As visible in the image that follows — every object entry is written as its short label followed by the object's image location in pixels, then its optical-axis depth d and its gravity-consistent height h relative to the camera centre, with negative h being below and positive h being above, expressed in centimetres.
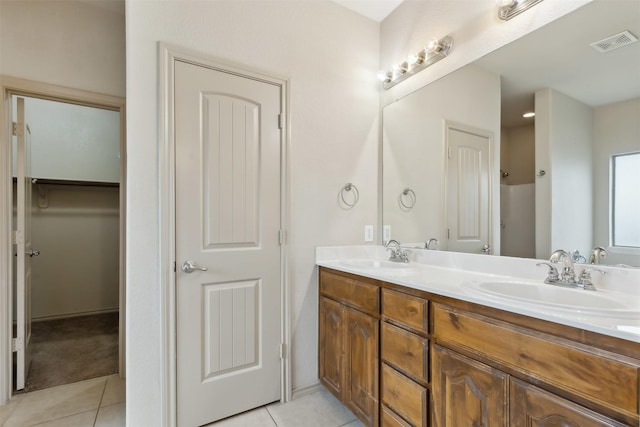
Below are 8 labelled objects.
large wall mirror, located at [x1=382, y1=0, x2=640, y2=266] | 113 +33
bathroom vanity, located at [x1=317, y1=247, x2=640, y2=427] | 72 -48
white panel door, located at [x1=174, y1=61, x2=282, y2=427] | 159 -17
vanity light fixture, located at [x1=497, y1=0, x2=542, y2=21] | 137 +100
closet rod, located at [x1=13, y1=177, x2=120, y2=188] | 310 +36
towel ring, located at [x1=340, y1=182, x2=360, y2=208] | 212 +15
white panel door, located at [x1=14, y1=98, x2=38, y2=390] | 191 -19
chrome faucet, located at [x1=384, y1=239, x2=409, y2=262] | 201 -29
